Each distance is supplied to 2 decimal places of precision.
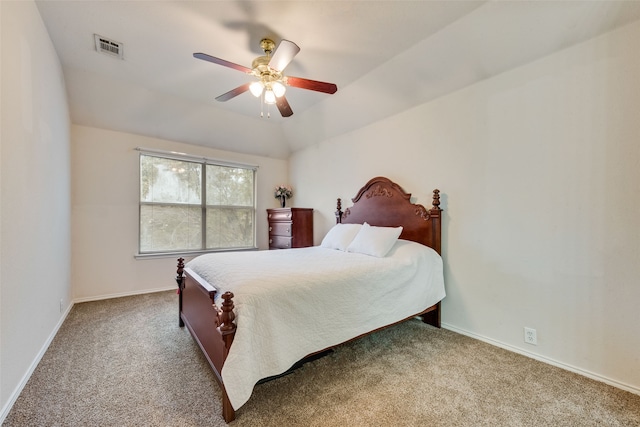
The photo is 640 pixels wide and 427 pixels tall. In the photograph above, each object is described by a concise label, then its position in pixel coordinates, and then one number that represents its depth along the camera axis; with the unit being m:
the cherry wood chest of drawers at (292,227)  4.37
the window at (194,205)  4.11
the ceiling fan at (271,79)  2.03
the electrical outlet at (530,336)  2.20
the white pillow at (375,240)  2.69
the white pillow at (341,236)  3.23
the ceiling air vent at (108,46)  2.47
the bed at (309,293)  1.51
